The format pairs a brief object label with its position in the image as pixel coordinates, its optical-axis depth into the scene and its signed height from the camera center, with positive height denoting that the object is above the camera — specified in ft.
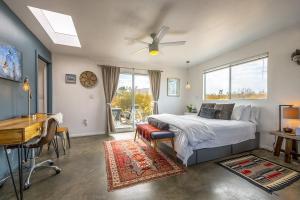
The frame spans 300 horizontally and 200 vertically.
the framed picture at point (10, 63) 6.63 +1.83
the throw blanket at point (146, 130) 9.66 -2.33
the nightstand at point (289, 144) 8.46 -2.84
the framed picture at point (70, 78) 14.68 +2.12
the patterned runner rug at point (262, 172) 6.50 -3.92
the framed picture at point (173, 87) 19.38 +1.63
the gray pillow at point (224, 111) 12.03 -1.11
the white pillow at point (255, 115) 11.27 -1.31
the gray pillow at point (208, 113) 12.82 -1.34
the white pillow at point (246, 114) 11.46 -1.25
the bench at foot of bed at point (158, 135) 9.03 -2.42
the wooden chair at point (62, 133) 10.27 -2.64
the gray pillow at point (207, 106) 13.89 -0.72
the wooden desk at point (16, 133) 4.87 -1.29
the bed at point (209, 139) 8.24 -2.60
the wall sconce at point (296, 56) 8.97 +2.77
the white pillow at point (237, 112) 11.81 -1.14
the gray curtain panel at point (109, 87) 15.75 +1.31
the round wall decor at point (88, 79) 15.19 +2.14
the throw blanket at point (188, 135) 8.07 -2.25
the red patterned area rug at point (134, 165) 6.92 -3.98
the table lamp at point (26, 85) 7.25 +0.68
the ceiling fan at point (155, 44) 9.24 +3.70
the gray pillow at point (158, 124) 9.88 -1.93
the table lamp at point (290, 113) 8.59 -0.86
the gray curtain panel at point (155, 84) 17.99 +1.87
